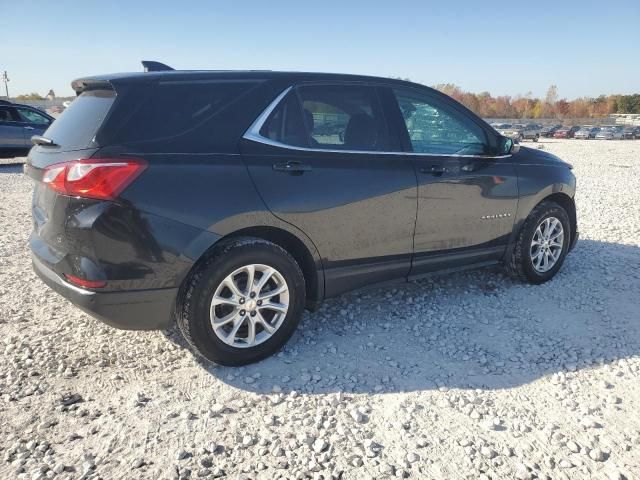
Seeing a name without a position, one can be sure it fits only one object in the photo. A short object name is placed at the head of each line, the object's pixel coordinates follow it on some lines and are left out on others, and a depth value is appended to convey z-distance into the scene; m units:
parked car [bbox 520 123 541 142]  47.99
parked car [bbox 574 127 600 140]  53.03
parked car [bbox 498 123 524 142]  44.98
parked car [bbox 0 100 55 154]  13.32
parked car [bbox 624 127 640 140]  52.12
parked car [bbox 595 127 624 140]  51.55
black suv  2.72
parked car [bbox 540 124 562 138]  55.94
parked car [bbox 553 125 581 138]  54.22
